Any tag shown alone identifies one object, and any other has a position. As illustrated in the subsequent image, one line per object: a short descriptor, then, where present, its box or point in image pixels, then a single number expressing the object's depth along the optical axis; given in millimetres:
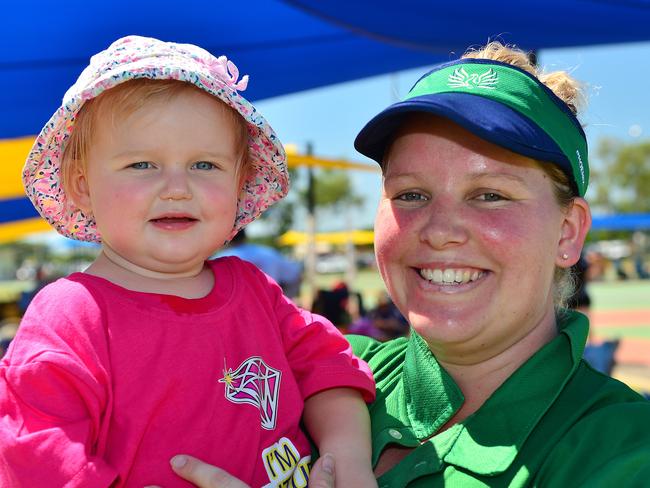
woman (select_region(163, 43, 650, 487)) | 1532
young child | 1384
